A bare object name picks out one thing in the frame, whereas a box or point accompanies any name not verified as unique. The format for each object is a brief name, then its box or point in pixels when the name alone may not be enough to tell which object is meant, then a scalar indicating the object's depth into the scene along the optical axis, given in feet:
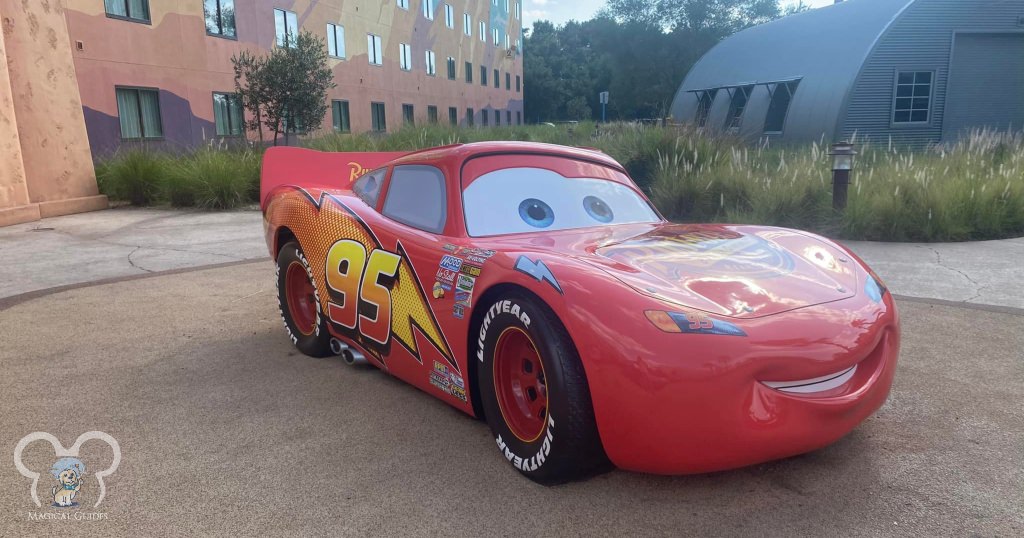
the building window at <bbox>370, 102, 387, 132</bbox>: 93.32
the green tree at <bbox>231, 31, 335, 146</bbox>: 52.03
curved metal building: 61.26
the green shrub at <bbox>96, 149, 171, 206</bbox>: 42.29
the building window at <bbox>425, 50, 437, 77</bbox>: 112.73
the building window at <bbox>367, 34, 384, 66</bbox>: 91.40
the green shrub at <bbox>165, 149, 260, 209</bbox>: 40.37
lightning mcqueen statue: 7.04
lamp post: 24.38
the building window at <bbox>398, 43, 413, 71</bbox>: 101.65
